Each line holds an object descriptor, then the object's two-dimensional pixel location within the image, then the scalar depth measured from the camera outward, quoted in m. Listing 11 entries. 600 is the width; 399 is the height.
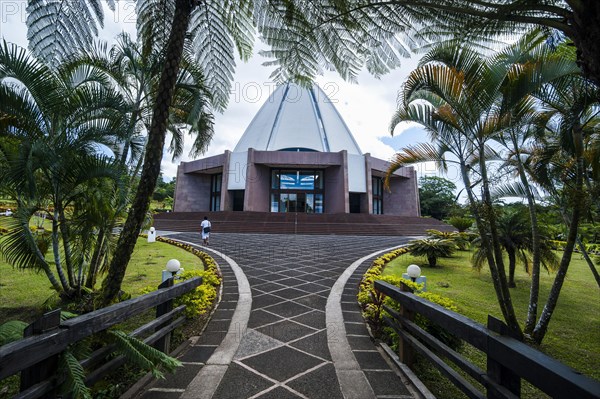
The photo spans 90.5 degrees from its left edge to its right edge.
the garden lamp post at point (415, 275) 4.35
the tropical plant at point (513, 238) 6.66
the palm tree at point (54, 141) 3.49
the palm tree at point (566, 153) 3.38
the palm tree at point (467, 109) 3.52
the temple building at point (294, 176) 28.05
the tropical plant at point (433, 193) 43.67
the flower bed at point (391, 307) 2.90
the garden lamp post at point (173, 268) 4.30
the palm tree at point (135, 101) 4.22
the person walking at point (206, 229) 11.44
